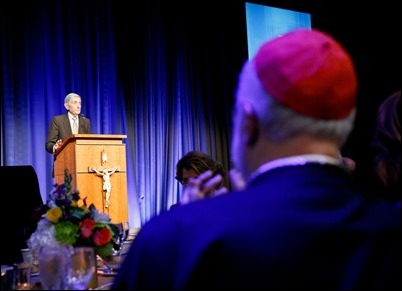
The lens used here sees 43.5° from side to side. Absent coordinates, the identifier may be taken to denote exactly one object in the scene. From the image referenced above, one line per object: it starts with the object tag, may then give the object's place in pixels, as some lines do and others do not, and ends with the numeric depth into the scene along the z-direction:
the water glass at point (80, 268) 1.31
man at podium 6.27
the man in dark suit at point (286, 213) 0.75
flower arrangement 1.47
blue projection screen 6.82
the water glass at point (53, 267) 1.27
